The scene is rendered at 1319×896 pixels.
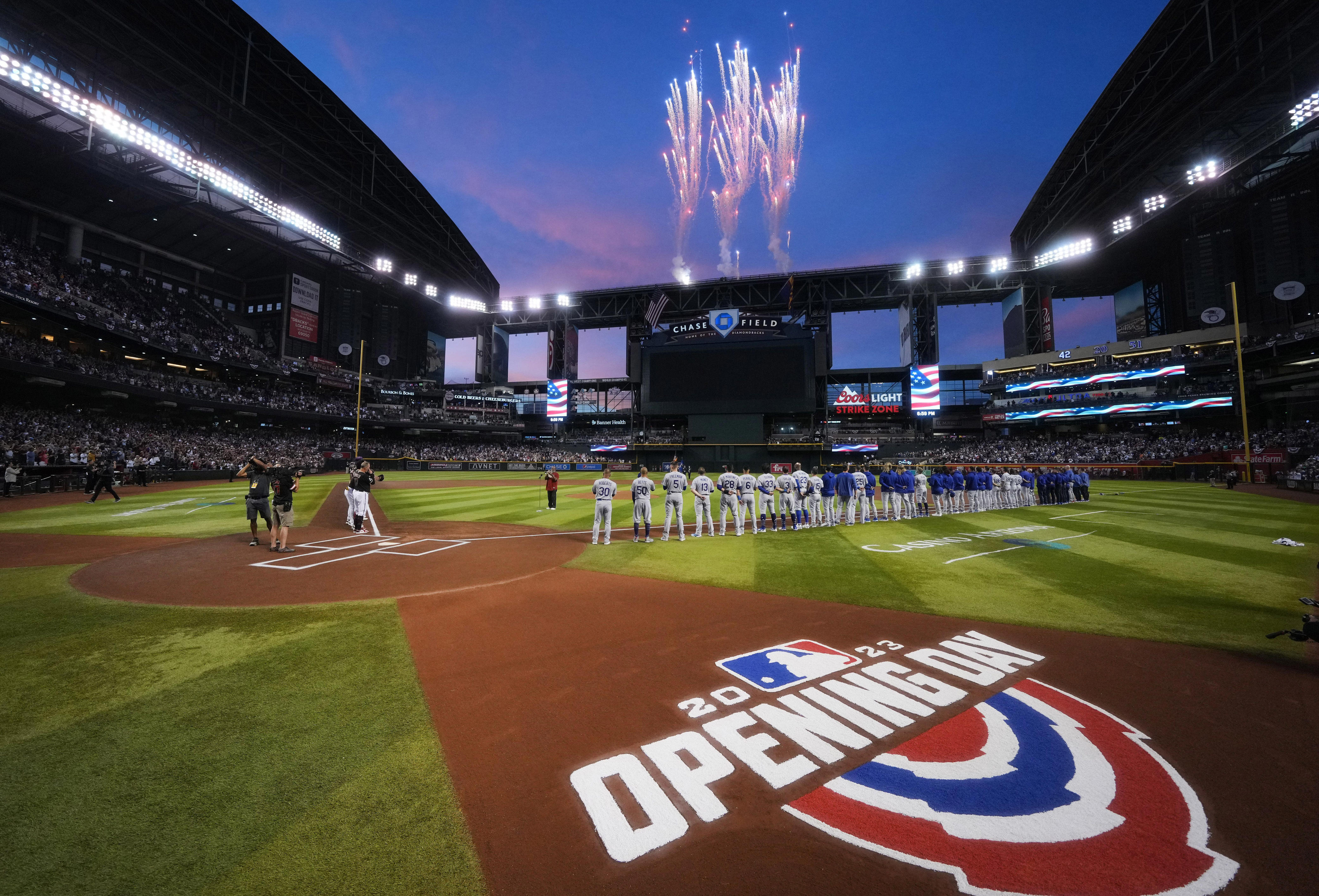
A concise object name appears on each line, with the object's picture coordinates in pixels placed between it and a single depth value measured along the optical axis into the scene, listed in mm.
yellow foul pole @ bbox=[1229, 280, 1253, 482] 25016
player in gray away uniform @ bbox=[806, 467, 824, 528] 14617
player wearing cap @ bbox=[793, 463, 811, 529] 14164
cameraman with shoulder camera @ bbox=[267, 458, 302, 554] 9828
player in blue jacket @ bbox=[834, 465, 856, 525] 14484
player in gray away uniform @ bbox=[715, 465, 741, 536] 12641
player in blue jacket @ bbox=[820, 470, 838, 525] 14438
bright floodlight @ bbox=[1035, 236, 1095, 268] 42875
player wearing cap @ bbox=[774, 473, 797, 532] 13984
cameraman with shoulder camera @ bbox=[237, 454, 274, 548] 9961
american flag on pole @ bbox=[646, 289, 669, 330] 51781
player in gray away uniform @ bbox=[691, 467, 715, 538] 12609
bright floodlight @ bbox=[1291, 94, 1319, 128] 27234
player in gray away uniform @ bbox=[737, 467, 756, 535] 13195
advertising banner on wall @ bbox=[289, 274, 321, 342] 50156
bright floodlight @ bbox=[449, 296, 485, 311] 61469
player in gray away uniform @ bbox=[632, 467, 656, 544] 11953
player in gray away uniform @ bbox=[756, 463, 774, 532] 13562
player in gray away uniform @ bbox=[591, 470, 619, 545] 11406
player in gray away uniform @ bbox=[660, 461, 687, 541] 12156
